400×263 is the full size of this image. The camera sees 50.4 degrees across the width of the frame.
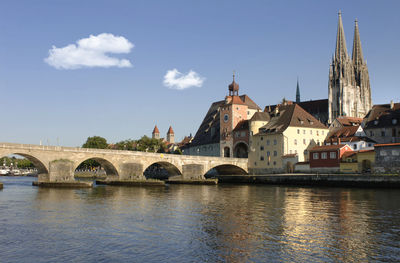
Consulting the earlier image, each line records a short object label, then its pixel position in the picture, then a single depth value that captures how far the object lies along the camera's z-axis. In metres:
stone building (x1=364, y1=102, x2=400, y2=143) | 88.53
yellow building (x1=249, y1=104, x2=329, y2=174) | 86.81
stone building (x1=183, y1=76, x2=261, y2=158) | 99.22
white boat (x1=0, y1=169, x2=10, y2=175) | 147.73
